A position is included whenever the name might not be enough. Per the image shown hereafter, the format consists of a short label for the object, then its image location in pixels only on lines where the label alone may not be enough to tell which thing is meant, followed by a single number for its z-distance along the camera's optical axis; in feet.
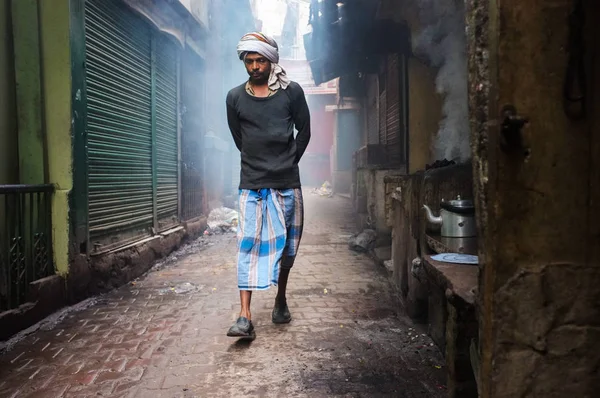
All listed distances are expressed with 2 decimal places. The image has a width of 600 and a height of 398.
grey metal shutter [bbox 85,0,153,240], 16.39
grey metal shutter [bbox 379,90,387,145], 30.21
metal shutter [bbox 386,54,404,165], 25.34
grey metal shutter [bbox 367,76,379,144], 36.71
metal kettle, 9.39
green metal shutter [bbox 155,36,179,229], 23.99
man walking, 11.55
